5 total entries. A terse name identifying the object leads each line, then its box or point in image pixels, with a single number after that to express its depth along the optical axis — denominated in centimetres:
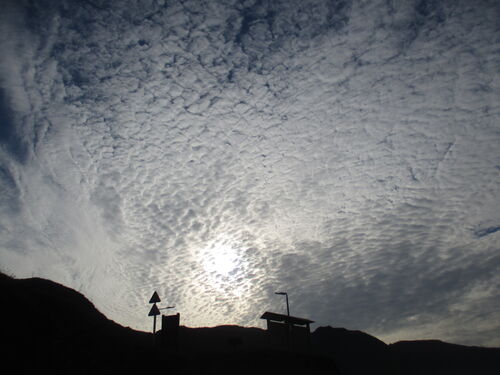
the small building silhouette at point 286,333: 1806
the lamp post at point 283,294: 2222
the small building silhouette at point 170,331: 1401
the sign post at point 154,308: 1425
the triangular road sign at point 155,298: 1430
